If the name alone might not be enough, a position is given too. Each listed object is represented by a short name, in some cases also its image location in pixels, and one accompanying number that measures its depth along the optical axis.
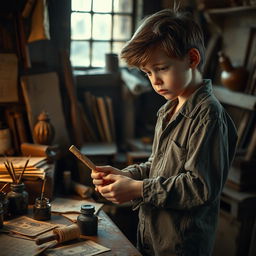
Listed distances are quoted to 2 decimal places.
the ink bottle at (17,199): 1.93
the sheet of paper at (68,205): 2.05
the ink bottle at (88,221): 1.76
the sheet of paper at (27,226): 1.76
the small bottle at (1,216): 1.79
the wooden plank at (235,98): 2.79
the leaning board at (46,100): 2.59
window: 3.15
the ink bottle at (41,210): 1.89
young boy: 1.44
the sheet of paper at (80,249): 1.58
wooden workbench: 1.60
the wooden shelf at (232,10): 2.79
